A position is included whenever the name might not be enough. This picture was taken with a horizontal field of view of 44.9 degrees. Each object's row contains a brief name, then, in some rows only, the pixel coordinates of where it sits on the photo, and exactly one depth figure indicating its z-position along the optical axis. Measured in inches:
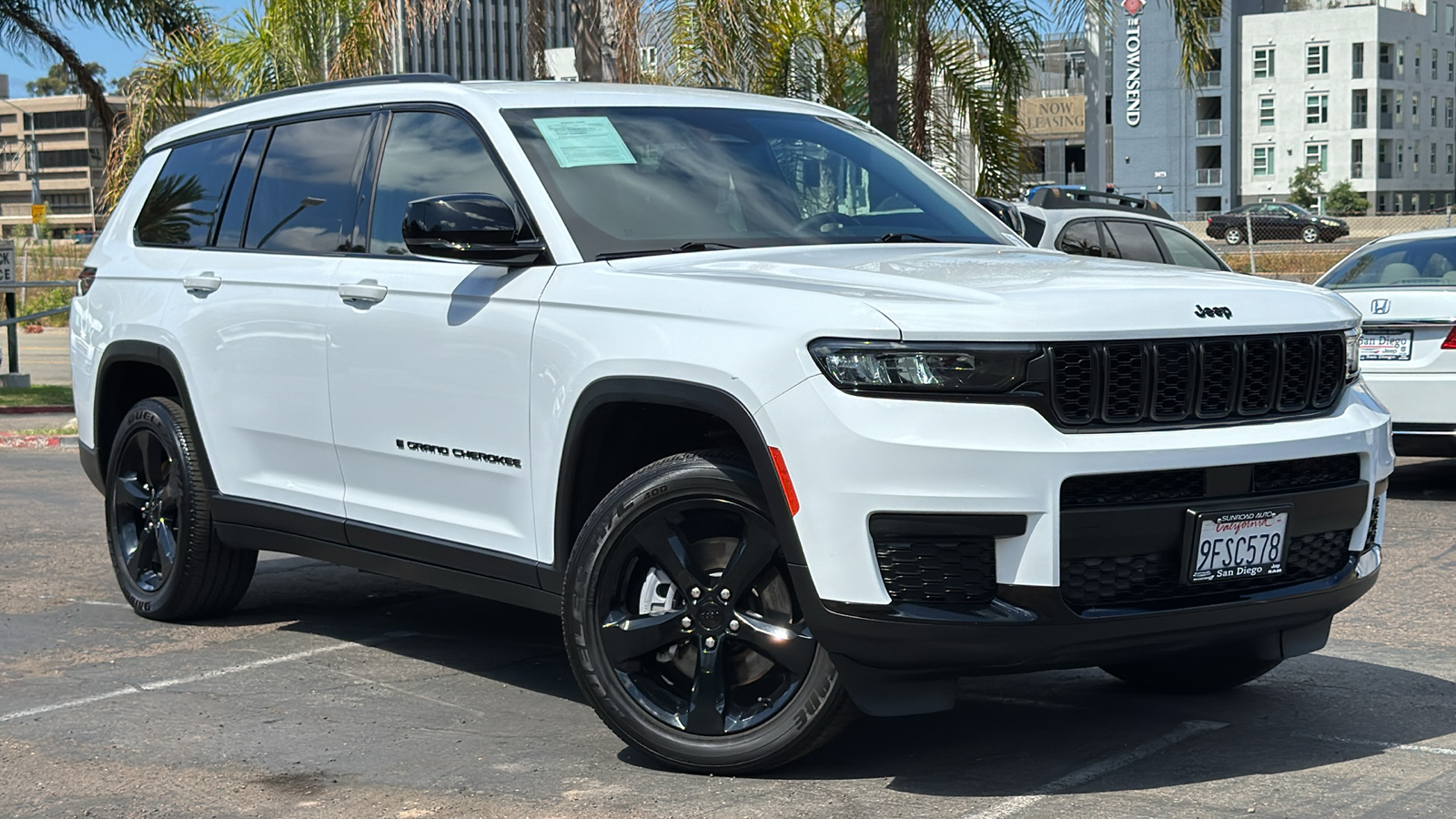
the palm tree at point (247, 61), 746.2
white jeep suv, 167.6
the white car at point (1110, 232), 479.5
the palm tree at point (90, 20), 807.1
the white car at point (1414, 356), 397.1
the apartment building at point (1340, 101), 3649.1
